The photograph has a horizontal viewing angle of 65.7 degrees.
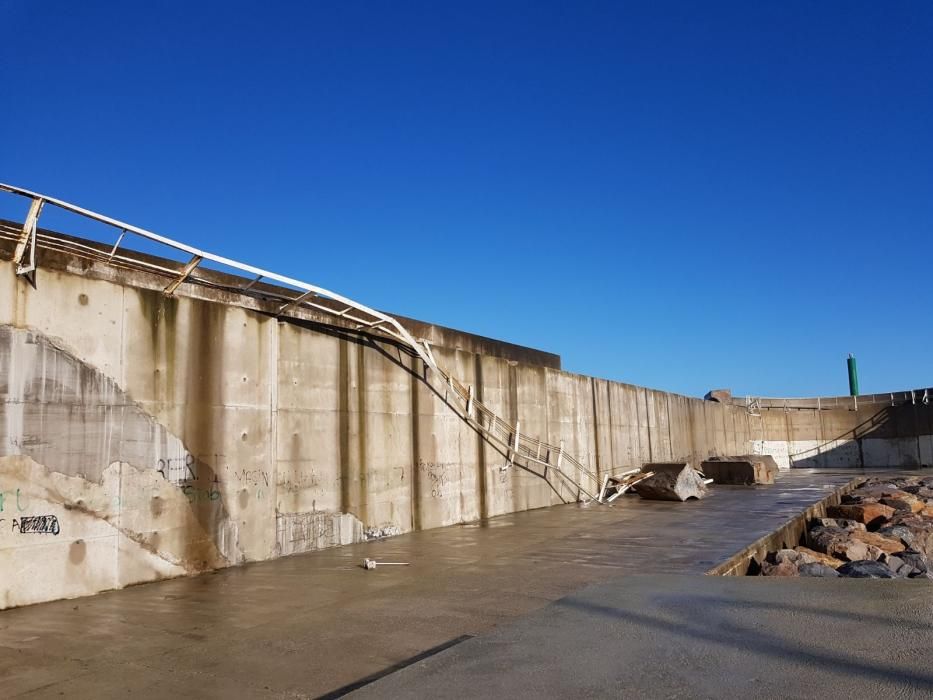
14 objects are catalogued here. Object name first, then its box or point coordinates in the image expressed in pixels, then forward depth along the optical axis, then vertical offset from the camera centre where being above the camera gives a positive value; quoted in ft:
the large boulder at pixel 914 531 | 43.44 -6.82
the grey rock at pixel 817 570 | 29.19 -5.85
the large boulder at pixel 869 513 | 53.78 -6.68
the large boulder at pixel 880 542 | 40.29 -6.67
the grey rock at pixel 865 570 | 29.48 -6.01
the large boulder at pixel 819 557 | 32.56 -6.73
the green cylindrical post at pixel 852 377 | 191.31 +12.57
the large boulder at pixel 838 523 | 48.63 -6.72
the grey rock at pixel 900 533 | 43.38 -6.71
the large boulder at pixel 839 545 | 38.27 -6.47
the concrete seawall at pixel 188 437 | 24.32 +0.47
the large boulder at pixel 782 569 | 29.89 -5.89
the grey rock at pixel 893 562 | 32.89 -6.42
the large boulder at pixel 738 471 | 85.25 -5.09
